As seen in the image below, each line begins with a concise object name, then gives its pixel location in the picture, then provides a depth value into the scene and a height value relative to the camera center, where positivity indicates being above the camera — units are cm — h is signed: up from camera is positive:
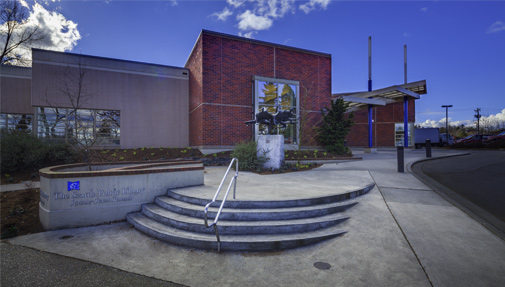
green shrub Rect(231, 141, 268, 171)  1057 -71
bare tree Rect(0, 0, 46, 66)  1773 +903
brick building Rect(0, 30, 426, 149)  1409 +336
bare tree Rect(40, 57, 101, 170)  1412 +262
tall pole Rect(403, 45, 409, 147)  2194 +189
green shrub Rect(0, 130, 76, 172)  945 -42
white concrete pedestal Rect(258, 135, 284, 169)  1052 -37
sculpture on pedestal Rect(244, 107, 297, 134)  1055 +113
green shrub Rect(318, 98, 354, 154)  1605 +91
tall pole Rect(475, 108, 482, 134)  5981 +712
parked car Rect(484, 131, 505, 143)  2191 +28
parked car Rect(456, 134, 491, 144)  2512 +33
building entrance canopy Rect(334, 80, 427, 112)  1953 +442
